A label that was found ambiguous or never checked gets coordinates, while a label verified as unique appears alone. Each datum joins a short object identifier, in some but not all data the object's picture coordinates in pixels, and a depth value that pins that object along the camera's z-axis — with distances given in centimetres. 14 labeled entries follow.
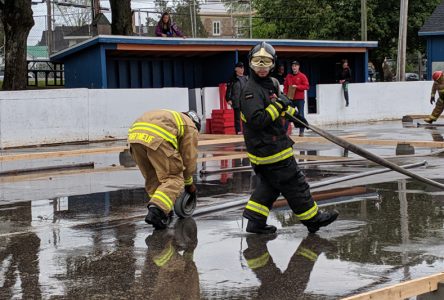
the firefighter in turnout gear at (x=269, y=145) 707
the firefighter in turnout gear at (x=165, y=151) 754
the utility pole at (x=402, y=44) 3283
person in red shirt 1945
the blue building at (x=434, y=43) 3522
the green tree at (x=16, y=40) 2175
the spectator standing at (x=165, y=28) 2264
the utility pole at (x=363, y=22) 3488
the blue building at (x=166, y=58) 2150
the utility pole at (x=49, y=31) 3570
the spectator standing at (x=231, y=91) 1808
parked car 5781
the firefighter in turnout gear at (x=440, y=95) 2097
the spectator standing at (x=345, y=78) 2441
